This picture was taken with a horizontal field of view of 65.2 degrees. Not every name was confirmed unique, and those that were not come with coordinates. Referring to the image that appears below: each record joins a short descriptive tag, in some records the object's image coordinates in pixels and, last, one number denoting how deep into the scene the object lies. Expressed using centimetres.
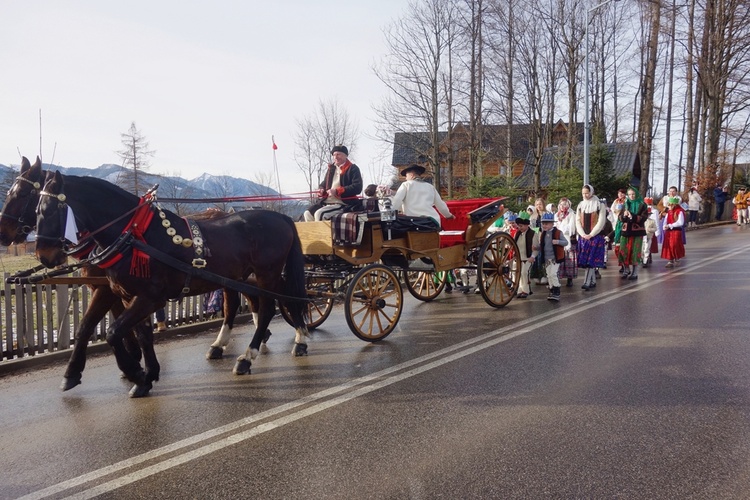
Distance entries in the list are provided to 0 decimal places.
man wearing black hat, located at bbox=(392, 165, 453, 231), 780
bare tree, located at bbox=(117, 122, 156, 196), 3002
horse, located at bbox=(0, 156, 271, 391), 480
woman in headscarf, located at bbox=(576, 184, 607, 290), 1059
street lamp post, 1898
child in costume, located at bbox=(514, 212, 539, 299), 1001
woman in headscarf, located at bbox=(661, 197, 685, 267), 1359
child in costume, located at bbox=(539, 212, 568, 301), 966
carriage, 691
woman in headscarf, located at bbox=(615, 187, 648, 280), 1168
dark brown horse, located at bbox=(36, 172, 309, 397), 482
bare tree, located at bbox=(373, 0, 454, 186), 2217
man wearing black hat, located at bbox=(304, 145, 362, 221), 751
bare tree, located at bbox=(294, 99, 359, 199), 2877
